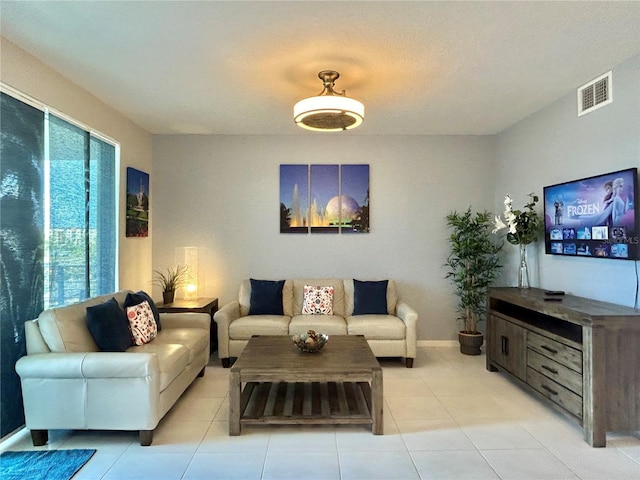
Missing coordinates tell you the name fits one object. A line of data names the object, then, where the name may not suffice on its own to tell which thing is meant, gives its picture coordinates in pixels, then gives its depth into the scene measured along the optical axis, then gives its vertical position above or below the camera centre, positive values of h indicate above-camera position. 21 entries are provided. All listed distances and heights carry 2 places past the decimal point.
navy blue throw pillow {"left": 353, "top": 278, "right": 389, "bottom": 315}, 4.68 -0.66
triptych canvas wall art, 5.13 +0.62
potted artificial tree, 4.81 -0.31
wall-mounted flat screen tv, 2.90 +0.20
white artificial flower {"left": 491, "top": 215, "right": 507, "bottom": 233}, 4.26 +0.20
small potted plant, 5.07 -0.40
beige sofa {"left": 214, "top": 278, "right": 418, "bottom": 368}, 4.27 -0.93
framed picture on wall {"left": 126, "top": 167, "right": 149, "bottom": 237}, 4.45 +0.50
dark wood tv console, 2.62 -0.88
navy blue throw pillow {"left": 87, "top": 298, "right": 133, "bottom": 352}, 2.96 -0.63
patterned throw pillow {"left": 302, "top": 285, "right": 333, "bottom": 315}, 4.74 -0.70
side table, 4.38 -0.70
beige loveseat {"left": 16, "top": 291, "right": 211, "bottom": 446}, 2.60 -0.97
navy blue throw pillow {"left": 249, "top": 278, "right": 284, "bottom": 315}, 4.68 -0.65
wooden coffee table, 2.80 -1.18
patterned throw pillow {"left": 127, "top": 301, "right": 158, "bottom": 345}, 3.34 -0.69
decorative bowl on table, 3.22 -0.81
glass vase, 4.14 -0.30
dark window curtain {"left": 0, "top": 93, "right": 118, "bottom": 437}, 2.70 +0.19
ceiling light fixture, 2.97 +1.03
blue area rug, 2.29 -1.33
